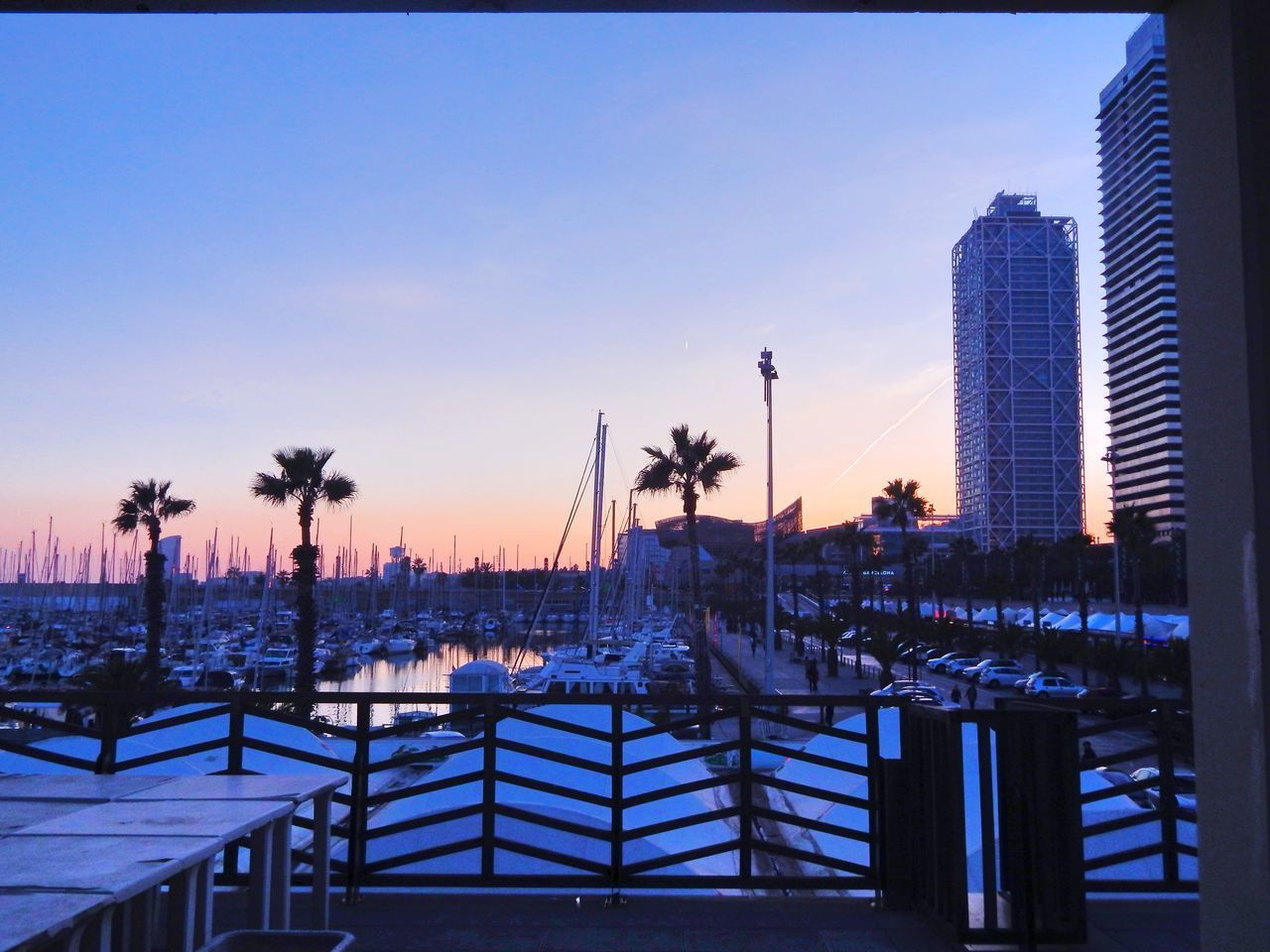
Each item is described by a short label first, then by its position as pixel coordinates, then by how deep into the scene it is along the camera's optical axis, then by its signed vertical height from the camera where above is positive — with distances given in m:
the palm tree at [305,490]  29.62 +2.45
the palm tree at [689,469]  34.25 +3.60
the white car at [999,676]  39.72 -4.12
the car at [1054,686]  35.00 -4.04
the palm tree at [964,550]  65.12 +1.62
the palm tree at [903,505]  48.09 +3.40
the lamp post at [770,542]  26.72 +0.89
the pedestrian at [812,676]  35.62 -3.74
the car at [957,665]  44.92 -4.25
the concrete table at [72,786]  3.39 -0.78
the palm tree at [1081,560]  42.32 +0.63
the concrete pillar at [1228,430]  2.67 +0.41
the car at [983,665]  40.18 -3.86
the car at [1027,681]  36.69 -4.10
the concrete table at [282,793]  3.37 -0.78
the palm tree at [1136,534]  39.75 +1.67
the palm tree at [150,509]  36.84 +2.32
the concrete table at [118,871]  2.17 -0.71
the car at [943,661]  47.25 -4.22
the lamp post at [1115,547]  42.56 +1.26
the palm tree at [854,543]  55.28 +1.74
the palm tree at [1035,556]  49.09 +0.97
